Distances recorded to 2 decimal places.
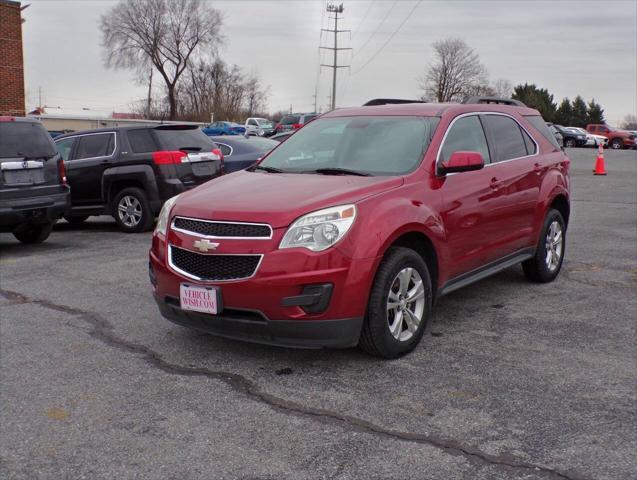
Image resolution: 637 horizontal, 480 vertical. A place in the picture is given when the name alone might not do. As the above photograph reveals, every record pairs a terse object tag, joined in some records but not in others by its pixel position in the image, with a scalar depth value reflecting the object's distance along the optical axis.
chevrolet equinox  4.18
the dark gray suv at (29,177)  8.73
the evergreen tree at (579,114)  87.69
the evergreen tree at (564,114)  88.00
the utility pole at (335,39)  68.19
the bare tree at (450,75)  83.06
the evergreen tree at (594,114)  88.75
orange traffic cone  22.70
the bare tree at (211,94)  64.81
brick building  23.80
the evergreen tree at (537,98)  88.94
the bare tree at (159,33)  57.22
